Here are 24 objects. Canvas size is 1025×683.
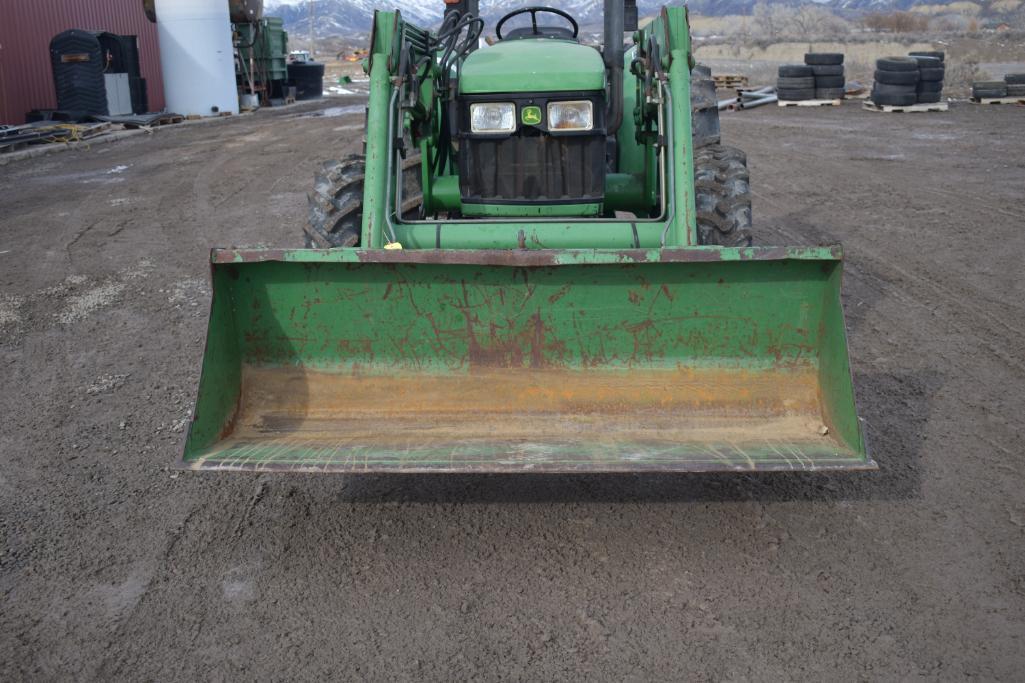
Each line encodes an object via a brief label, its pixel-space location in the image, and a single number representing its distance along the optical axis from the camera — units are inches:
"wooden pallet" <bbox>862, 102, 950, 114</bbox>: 752.3
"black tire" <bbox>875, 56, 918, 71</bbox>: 763.4
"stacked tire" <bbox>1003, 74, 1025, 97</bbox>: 794.8
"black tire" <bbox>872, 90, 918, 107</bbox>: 756.6
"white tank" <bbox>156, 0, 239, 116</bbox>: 930.1
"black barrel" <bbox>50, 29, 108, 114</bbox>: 806.5
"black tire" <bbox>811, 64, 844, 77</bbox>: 834.8
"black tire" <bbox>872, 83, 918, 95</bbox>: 756.6
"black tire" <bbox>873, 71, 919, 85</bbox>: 759.1
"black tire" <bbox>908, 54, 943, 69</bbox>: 766.5
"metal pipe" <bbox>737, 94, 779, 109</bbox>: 851.4
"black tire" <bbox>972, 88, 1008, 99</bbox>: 794.8
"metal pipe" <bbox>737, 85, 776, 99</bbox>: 892.5
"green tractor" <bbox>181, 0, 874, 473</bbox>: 142.3
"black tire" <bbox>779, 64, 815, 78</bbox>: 842.2
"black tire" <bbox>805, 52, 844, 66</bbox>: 835.4
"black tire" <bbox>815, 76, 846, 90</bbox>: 831.7
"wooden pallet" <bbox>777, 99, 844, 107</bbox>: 823.2
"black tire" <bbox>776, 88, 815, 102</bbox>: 837.2
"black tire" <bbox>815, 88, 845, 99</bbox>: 829.8
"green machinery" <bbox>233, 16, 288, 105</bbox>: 1045.2
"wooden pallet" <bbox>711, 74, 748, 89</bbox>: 1034.1
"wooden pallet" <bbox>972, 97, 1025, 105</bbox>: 789.2
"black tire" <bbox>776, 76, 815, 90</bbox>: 834.8
